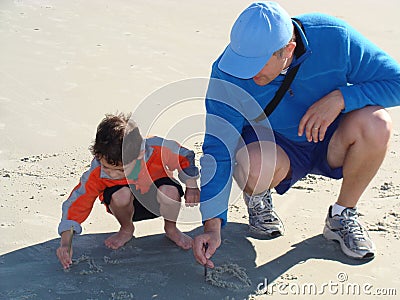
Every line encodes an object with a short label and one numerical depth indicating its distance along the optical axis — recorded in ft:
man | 9.43
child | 9.52
